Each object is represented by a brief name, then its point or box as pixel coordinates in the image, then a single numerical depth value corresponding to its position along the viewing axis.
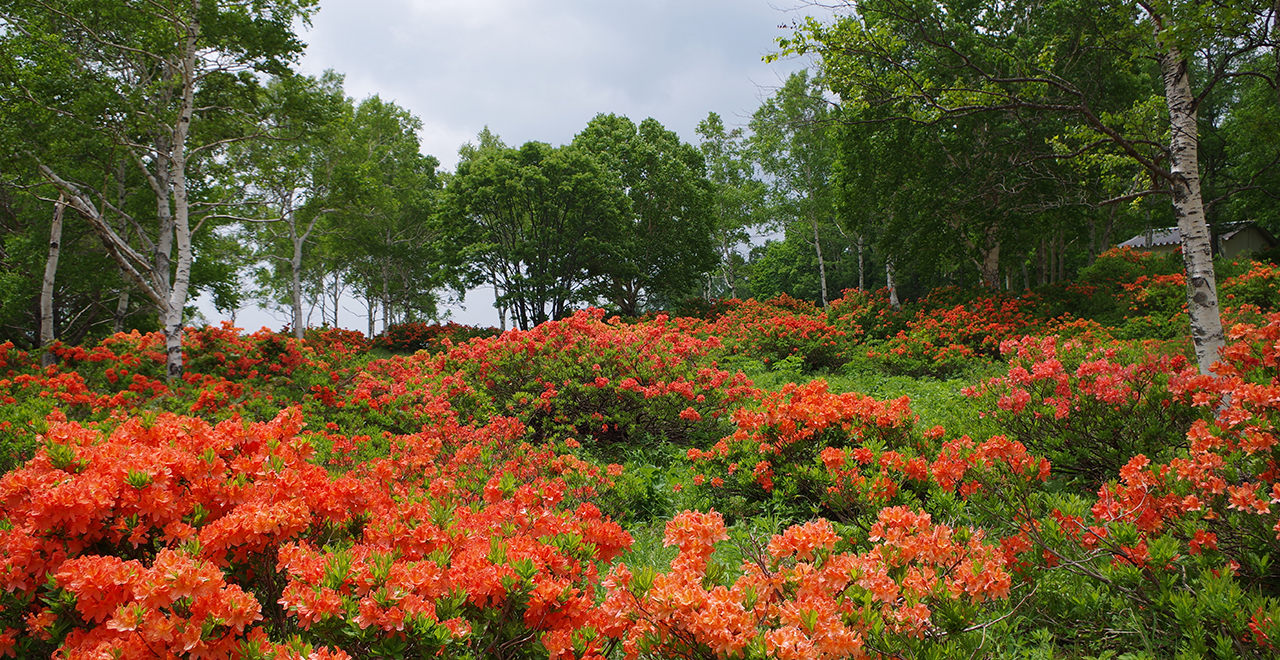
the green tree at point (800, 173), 23.08
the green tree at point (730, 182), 28.84
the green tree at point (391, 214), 22.11
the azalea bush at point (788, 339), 12.47
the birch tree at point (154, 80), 8.67
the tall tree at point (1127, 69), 4.78
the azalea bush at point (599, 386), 6.52
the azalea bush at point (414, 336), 20.36
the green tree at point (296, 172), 11.64
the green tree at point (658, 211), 23.30
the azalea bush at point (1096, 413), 3.75
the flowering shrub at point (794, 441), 4.13
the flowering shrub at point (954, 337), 10.74
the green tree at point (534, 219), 19.58
